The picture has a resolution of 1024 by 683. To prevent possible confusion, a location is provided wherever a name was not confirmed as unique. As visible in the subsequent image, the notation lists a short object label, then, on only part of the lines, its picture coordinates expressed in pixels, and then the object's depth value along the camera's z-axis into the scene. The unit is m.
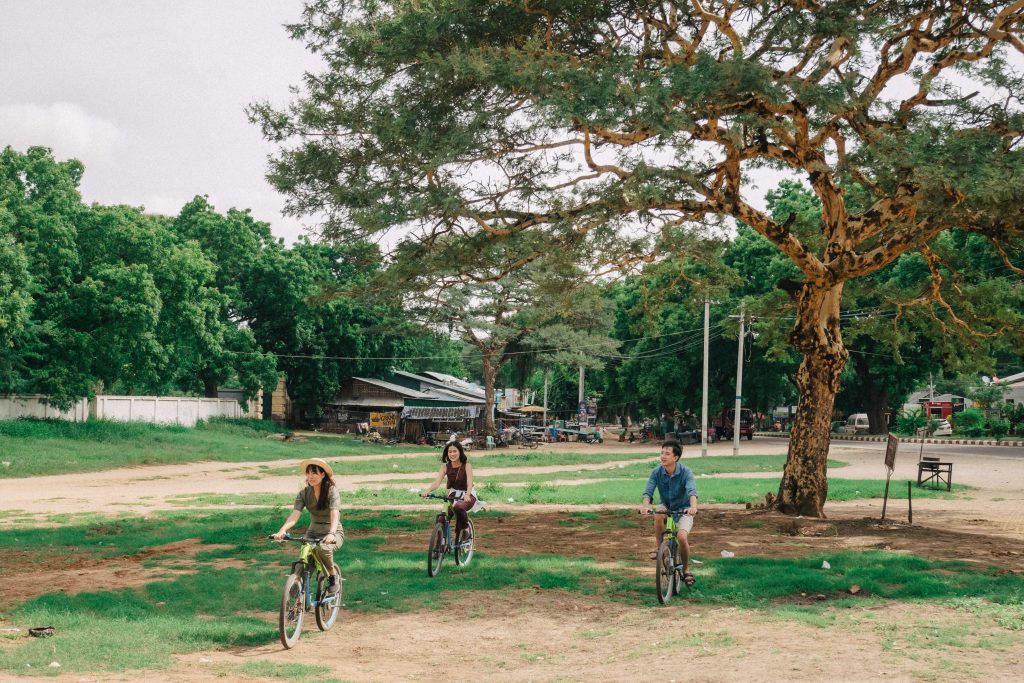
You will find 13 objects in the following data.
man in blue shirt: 10.31
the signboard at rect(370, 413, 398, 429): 56.84
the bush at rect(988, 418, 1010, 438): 56.19
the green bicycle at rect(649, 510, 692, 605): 10.21
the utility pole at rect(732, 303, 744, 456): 45.84
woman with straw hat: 8.93
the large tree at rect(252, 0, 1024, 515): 13.25
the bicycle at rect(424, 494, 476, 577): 11.73
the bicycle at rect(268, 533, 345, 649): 8.41
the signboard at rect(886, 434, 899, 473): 15.62
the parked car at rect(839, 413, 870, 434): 75.85
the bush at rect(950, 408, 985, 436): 61.34
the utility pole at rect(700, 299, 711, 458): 45.23
